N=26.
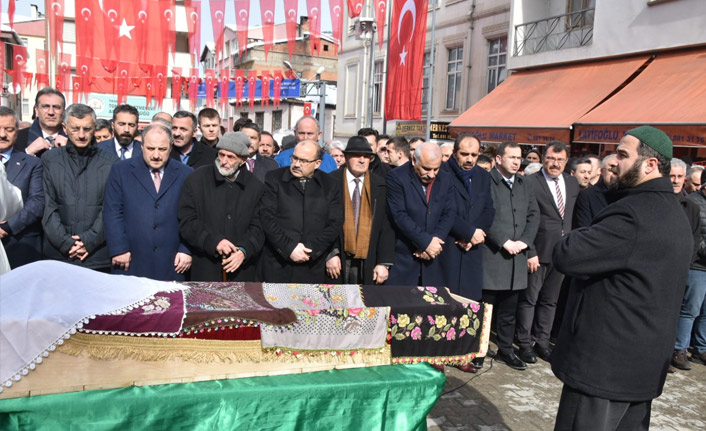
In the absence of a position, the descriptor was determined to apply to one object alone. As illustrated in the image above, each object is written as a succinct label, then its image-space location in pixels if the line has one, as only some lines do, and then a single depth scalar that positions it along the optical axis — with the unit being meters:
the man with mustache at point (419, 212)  4.81
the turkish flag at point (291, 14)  10.49
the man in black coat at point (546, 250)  5.59
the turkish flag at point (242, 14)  10.74
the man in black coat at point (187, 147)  5.64
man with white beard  4.14
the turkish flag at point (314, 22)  10.81
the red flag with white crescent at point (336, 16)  10.95
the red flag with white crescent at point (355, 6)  12.62
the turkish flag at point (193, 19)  11.57
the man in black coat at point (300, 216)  4.46
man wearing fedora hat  4.75
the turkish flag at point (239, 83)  25.33
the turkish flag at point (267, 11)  10.44
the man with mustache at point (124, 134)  5.30
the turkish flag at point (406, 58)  13.26
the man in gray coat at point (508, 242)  5.22
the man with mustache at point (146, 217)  4.21
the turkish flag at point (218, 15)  10.97
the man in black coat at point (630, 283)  2.60
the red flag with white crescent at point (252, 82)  24.98
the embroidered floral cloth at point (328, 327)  2.99
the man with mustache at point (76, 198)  4.30
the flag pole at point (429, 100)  14.84
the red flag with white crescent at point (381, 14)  14.38
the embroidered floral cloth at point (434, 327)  3.24
